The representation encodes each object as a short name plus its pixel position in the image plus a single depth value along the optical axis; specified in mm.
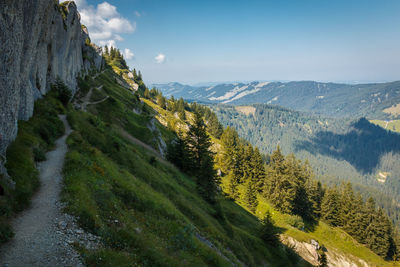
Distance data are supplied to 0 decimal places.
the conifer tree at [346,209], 76062
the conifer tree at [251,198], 61812
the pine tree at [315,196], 76288
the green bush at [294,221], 61281
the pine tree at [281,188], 63906
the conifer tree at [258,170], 80512
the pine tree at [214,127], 144750
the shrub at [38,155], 17108
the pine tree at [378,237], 69938
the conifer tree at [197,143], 47594
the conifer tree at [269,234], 37500
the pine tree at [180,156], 48634
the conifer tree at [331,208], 79188
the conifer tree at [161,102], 149750
